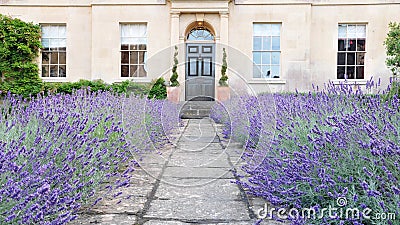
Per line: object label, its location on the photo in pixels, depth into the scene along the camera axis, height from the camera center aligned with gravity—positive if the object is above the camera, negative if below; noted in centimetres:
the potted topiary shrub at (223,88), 1116 +35
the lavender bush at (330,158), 183 -29
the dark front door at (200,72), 1246 +86
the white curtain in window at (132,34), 1227 +193
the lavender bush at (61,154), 166 -31
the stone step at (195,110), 1030 -24
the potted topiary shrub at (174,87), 1109 +34
